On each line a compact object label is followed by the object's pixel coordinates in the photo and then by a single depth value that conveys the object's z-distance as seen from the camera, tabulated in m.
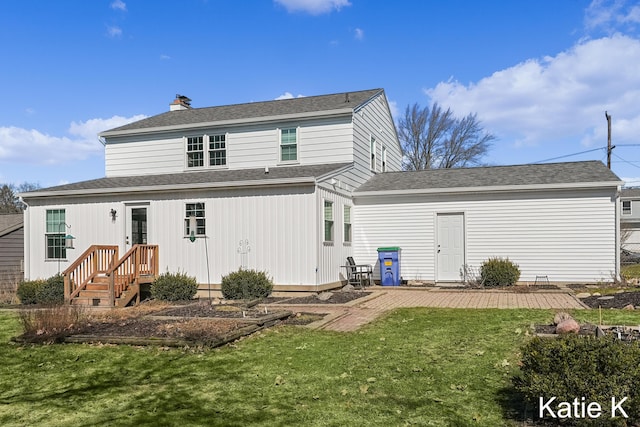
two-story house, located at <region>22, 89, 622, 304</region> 14.91
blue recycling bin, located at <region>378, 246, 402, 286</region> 17.17
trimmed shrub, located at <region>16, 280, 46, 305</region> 15.05
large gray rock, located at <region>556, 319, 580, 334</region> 7.32
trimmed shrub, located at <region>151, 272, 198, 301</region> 13.87
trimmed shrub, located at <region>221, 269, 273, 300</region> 13.92
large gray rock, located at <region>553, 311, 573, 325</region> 8.36
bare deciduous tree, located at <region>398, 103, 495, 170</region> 40.03
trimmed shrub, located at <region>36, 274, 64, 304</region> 14.59
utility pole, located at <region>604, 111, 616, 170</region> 31.05
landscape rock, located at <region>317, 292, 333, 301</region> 13.33
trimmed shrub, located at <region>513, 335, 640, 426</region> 4.01
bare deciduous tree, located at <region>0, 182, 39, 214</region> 49.40
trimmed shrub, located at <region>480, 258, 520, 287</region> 16.05
